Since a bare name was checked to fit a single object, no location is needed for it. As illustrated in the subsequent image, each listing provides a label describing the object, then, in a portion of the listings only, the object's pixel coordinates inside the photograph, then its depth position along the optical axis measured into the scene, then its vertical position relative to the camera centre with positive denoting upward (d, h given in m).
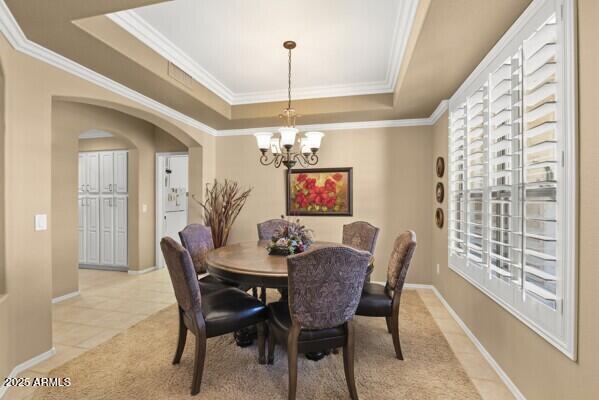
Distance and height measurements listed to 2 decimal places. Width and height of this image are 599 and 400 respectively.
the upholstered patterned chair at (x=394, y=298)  2.35 -0.79
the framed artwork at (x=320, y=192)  4.55 +0.12
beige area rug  2.00 -1.27
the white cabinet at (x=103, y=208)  5.27 -0.13
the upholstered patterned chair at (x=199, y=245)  2.93 -0.46
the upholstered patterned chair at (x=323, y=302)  1.75 -0.61
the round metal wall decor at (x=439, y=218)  3.79 -0.23
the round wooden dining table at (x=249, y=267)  2.02 -0.48
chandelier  2.76 +0.57
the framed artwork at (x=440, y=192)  3.75 +0.09
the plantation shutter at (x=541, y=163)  1.57 +0.19
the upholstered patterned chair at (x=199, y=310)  1.96 -0.77
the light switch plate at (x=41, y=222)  2.35 -0.17
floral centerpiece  2.59 -0.36
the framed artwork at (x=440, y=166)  3.75 +0.42
